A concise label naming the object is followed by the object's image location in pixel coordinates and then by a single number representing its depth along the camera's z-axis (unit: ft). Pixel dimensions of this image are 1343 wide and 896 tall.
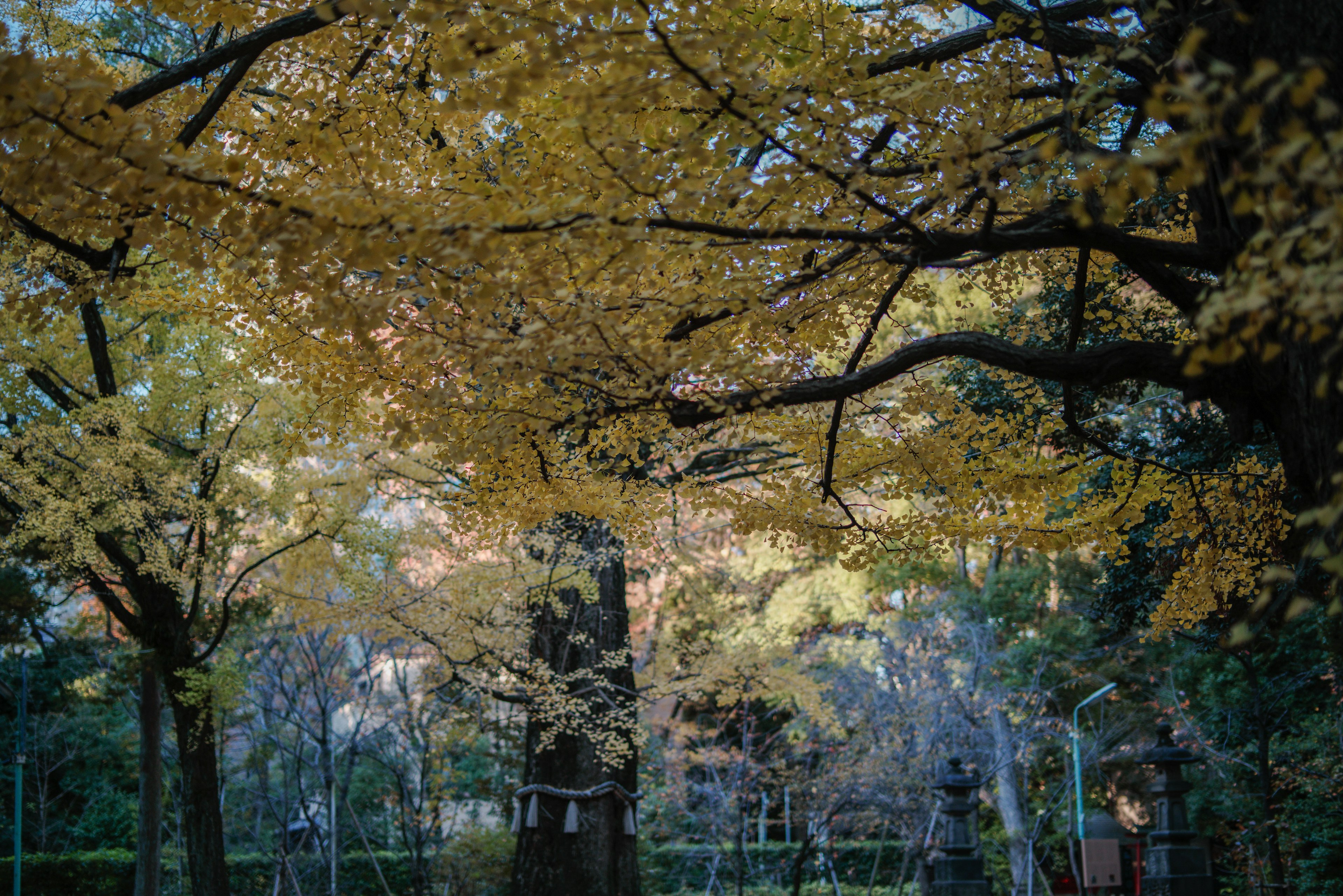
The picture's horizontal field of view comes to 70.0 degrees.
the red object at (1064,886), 61.05
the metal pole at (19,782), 30.89
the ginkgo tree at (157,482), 27.04
